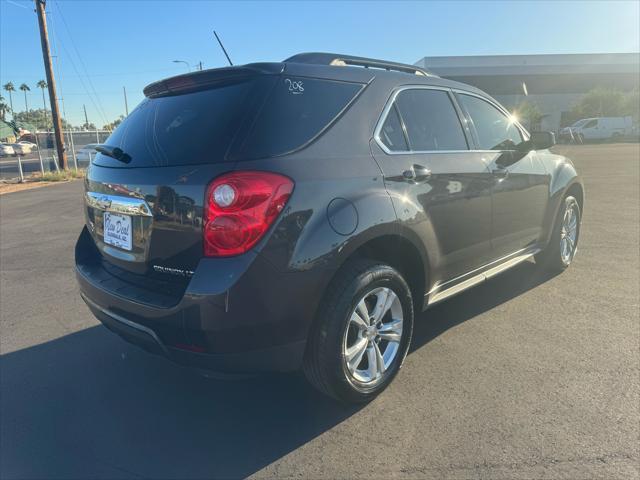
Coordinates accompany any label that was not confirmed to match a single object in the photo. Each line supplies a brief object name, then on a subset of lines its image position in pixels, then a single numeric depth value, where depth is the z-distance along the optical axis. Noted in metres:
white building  48.56
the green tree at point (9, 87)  105.07
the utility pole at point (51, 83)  20.02
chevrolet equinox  2.22
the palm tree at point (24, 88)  107.38
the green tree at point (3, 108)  94.51
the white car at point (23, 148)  44.45
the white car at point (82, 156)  27.77
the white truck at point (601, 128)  38.41
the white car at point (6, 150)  43.00
